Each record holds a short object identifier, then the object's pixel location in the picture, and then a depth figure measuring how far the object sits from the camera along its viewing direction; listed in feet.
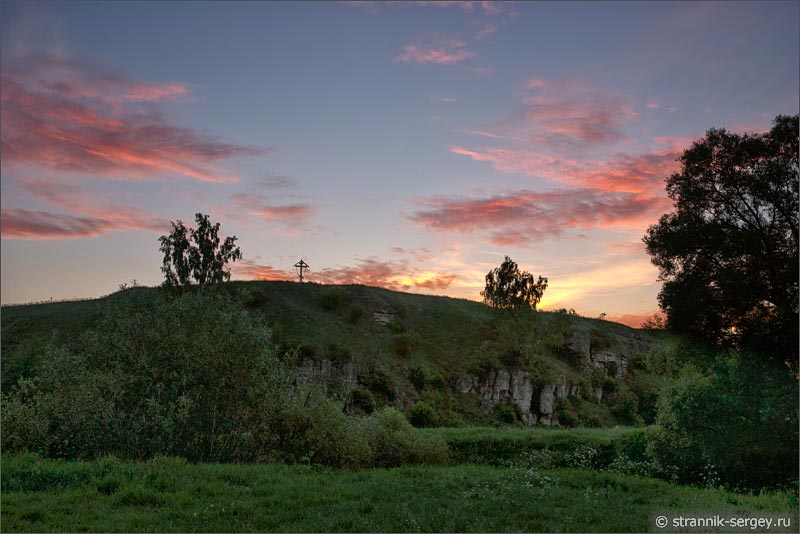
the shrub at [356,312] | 211.00
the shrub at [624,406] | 206.59
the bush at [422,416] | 160.86
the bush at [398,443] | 78.12
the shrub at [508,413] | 182.50
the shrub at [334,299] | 219.00
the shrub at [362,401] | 164.25
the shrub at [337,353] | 181.11
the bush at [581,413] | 194.59
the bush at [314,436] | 70.90
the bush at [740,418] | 55.52
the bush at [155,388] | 65.87
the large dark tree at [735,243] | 58.34
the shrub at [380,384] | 174.50
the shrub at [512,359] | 203.67
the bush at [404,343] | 199.93
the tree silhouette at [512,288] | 214.69
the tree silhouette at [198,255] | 158.81
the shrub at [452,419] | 163.53
